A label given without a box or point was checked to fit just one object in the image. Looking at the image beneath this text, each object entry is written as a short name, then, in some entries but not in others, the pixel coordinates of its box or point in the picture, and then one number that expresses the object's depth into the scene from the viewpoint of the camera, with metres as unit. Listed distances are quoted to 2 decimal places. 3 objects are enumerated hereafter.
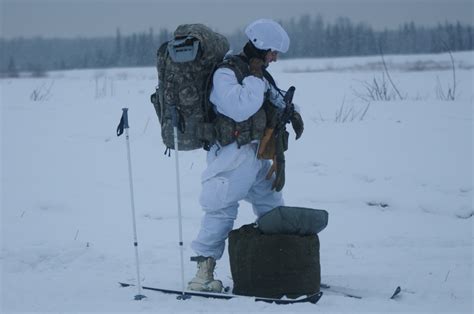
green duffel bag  9.05
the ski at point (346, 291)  9.12
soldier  8.71
